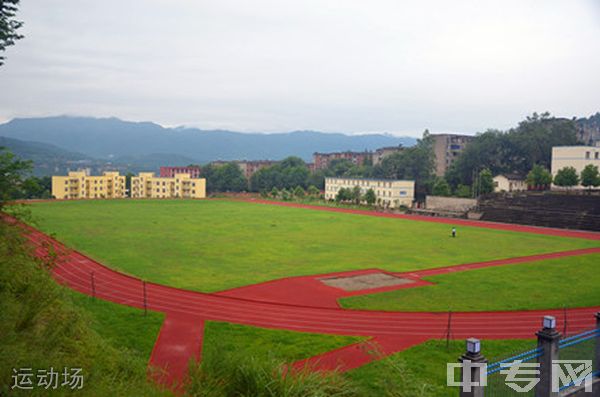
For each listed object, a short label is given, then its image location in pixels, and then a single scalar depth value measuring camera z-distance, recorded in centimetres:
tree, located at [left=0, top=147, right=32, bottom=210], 1450
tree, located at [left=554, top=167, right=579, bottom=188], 6169
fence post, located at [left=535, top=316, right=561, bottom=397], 884
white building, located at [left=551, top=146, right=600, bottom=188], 6438
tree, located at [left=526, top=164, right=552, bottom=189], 6588
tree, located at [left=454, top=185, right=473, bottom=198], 7012
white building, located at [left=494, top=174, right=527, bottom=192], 7144
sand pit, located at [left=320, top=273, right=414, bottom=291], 2223
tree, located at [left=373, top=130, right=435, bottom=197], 8656
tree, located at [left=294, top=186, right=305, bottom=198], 8994
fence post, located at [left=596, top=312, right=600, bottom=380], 1014
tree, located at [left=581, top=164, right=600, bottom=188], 5838
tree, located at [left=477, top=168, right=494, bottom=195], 6819
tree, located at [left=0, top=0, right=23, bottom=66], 1423
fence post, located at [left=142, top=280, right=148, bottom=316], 1711
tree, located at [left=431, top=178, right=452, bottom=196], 7131
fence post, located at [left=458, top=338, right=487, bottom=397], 797
